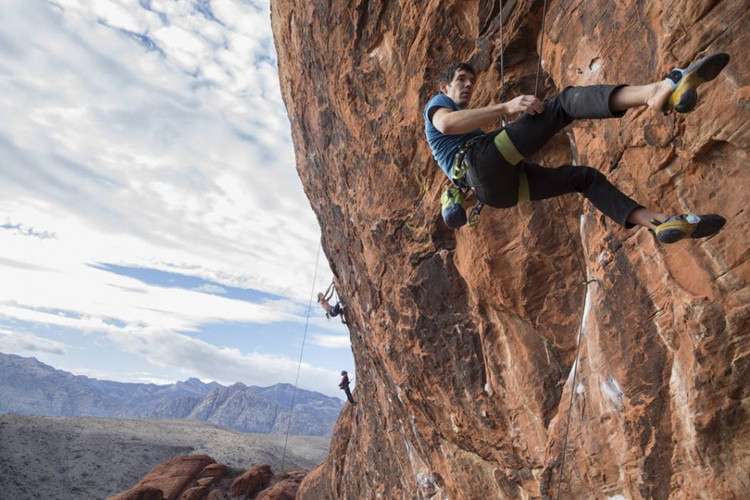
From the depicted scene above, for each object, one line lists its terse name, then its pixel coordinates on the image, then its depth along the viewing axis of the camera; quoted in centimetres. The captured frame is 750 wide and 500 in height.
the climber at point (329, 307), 1578
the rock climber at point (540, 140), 299
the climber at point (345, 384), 2331
